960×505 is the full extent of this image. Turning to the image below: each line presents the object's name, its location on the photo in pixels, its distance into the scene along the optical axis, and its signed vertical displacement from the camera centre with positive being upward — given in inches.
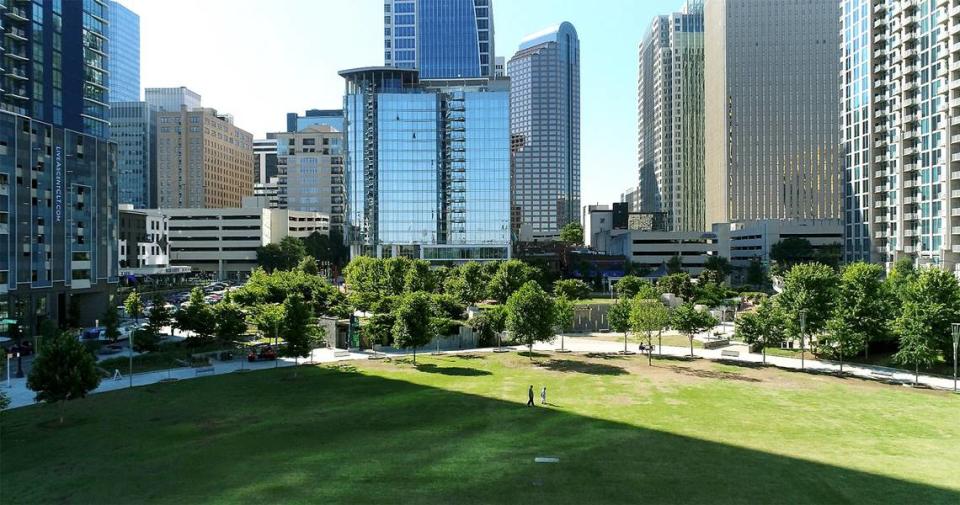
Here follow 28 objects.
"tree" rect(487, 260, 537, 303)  3927.2 -168.4
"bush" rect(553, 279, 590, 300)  4028.8 -231.4
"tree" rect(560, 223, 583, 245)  7687.0 +199.1
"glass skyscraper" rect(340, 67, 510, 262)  6446.9 +931.2
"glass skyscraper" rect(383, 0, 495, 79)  7224.4 +2644.4
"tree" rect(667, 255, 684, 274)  5729.8 -108.0
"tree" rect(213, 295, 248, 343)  2679.6 -302.8
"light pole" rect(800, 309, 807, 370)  2487.7 -292.4
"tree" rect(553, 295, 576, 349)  2837.1 -284.0
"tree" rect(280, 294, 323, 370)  2295.8 -286.2
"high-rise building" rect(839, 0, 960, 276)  4195.4 +969.8
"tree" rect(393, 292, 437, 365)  2492.6 -286.8
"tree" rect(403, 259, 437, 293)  4001.0 -159.8
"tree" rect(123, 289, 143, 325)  3516.2 -285.8
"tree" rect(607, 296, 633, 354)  2881.4 -296.4
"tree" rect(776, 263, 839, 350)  2625.5 -186.4
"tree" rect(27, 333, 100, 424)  1560.0 -303.0
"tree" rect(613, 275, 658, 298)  4173.2 -221.5
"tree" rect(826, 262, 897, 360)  2410.2 -240.0
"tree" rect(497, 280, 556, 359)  2608.3 -274.5
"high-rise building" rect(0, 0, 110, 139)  3161.9 +1078.5
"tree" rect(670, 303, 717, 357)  2792.8 -310.9
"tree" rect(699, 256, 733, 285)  5162.4 -148.4
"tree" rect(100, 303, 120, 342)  2829.7 -322.3
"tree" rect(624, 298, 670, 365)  2674.7 -287.4
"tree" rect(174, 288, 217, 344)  2640.3 -280.7
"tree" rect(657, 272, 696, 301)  4187.5 -223.0
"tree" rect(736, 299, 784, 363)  2674.7 -329.7
